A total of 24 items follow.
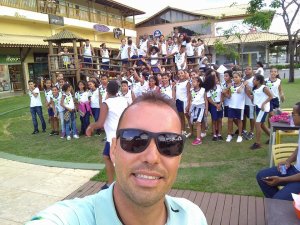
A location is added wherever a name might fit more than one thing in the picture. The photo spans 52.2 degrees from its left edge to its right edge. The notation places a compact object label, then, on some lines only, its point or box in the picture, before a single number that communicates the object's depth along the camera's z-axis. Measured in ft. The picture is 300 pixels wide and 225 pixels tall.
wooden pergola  44.34
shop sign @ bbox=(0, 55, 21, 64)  63.19
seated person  10.00
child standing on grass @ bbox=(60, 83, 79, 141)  26.35
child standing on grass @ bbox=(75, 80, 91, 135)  27.45
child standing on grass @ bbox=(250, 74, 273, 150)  20.39
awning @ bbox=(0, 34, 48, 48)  57.80
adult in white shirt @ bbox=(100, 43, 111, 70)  47.38
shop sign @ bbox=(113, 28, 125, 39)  92.43
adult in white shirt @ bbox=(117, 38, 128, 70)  42.50
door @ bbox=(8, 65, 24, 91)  67.77
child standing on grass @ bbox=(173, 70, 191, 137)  25.63
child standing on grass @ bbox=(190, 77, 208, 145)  23.48
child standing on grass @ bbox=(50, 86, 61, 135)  26.91
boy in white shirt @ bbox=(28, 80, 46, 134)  28.09
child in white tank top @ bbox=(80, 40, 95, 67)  46.37
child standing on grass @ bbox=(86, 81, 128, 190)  14.58
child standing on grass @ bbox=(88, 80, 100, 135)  27.20
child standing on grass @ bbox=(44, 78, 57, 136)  28.14
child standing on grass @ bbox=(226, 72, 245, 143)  22.41
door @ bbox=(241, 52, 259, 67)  110.42
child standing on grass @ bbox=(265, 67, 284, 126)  23.22
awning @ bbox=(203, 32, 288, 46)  100.12
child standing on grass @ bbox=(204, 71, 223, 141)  23.48
